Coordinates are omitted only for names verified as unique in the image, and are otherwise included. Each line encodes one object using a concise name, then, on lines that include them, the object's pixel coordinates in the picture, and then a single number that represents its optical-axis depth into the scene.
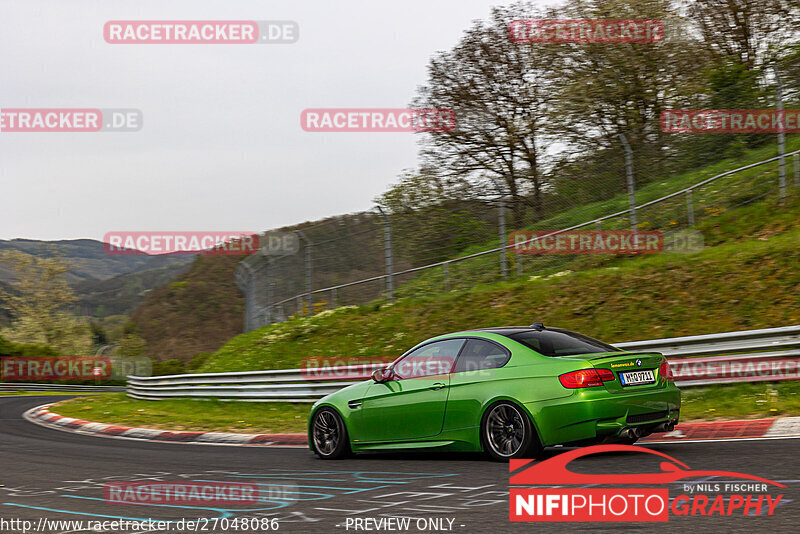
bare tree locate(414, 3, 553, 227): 29.84
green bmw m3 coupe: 7.05
